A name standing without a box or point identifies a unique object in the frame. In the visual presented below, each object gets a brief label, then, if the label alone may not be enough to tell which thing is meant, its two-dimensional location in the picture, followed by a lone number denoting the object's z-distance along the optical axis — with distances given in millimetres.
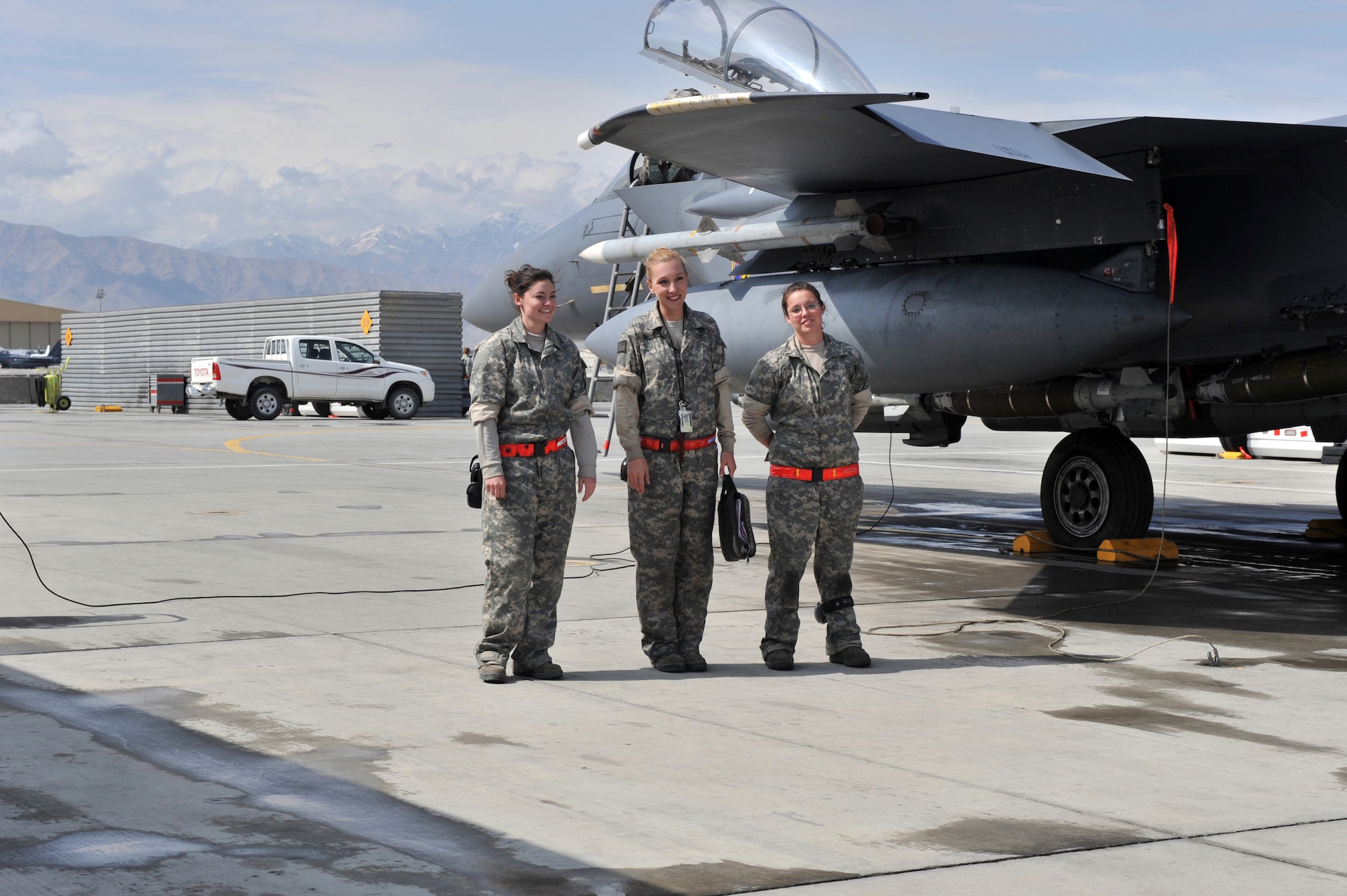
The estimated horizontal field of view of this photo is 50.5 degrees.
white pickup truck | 35750
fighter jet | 8867
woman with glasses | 6742
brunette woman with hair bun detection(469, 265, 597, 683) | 6328
